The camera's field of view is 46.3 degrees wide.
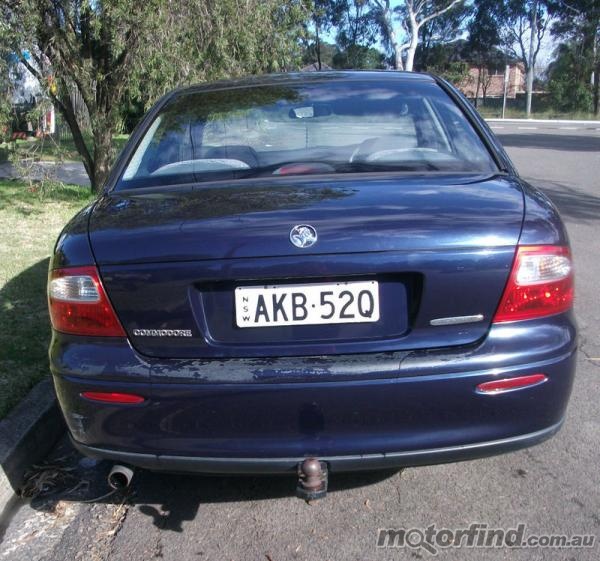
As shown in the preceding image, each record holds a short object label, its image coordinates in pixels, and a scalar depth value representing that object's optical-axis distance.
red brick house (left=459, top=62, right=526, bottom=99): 68.61
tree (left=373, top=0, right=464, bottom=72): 47.06
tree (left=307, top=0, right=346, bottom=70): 50.22
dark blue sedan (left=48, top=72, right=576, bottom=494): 2.21
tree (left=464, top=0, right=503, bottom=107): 61.26
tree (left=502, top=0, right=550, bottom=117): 57.66
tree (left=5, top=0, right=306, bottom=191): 8.05
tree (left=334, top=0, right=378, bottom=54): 53.97
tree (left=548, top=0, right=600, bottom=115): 54.00
